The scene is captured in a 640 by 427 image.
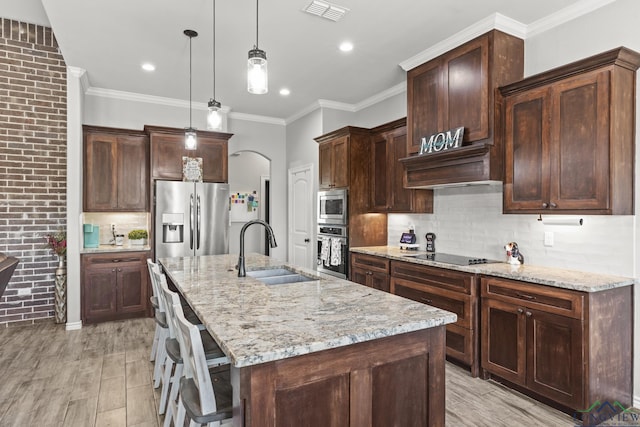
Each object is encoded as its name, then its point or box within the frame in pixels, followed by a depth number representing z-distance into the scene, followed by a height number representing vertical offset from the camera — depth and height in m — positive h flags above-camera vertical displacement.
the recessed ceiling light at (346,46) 3.61 +1.63
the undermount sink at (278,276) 2.76 -0.47
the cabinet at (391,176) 4.23 +0.45
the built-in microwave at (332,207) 4.71 +0.09
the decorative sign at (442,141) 3.32 +0.67
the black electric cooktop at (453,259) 3.40 -0.43
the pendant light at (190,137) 3.54 +0.72
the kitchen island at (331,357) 1.27 -0.54
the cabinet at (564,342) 2.37 -0.87
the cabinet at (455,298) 3.08 -0.75
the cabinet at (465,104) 3.13 +1.00
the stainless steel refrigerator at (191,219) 4.85 -0.07
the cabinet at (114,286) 4.52 -0.89
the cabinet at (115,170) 4.79 +0.57
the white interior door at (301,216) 5.76 -0.04
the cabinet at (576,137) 2.48 +0.55
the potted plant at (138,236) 4.96 -0.30
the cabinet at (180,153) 4.98 +0.84
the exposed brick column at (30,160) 4.49 +0.65
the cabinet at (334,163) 4.73 +0.67
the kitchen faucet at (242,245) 2.61 -0.22
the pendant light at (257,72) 2.00 +0.76
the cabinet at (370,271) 4.06 -0.65
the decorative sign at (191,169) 5.07 +0.60
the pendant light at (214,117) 2.95 +0.76
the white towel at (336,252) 4.73 -0.48
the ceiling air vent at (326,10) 2.93 +1.63
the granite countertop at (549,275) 2.40 -0.44
